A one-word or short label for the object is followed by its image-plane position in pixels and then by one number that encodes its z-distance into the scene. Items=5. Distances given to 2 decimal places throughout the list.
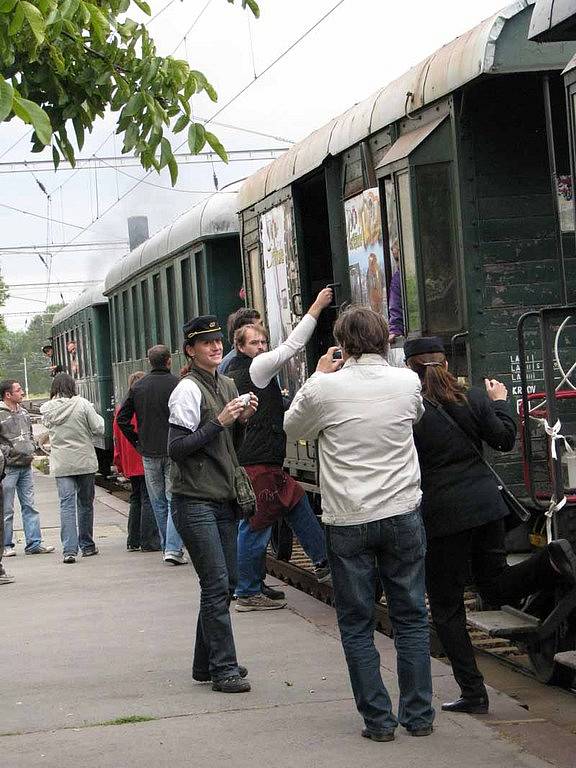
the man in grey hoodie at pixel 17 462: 13.37
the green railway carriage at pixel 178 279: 14.79
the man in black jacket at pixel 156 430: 12.48
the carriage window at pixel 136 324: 19.78
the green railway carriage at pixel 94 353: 25.75
